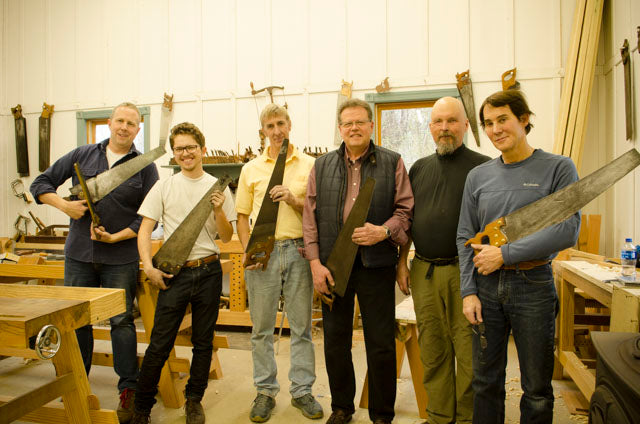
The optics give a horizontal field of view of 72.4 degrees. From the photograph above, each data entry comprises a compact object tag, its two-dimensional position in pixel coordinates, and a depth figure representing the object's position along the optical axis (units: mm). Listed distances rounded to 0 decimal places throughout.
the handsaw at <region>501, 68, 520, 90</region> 4652
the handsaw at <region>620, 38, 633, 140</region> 3701
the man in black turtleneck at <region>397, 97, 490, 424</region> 2082
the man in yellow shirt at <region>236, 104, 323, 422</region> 2471
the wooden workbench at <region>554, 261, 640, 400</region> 1656
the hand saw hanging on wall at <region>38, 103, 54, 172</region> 6234
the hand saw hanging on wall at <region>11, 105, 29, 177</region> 6336
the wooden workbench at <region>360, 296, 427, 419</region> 2465
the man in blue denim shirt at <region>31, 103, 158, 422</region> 2426
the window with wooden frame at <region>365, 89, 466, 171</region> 5121
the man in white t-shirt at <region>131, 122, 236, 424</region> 2246
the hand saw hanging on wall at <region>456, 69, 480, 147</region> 4801
